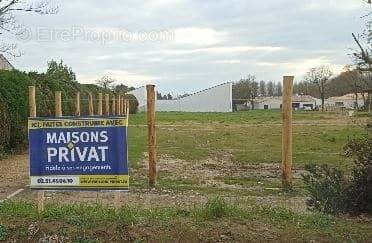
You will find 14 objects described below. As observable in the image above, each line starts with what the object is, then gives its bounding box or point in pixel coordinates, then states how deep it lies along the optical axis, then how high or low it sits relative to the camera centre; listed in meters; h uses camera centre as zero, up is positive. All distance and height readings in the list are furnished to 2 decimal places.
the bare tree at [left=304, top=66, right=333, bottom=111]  95.31 +4.24
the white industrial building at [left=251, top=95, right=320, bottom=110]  126.24 +0.67
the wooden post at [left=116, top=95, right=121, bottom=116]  33.58 +0.04
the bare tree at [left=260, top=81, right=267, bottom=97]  135.62 +4.22
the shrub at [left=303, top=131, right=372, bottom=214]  6.71 -1.04
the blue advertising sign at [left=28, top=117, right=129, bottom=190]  6.31 -0.53
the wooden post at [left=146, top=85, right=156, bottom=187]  10.51 -0.55
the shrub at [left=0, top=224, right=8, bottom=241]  5.93 -1.37
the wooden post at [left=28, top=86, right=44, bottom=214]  6.50 -0.07
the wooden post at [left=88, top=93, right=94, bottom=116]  24.00 +0.07
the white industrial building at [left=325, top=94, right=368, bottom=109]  120.93 +0.79
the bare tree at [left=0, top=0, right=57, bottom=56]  19.25 +3.61
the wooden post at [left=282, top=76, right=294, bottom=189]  10.16 -0.60
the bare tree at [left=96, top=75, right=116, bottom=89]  74.81 +3.74
